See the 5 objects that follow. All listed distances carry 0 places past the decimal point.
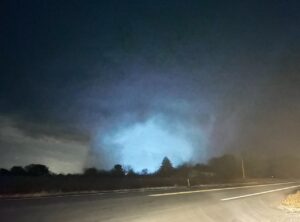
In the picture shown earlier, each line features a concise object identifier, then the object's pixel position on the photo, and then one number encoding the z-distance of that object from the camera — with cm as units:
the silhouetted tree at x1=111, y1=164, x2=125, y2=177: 4695
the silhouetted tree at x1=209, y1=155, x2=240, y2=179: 6065
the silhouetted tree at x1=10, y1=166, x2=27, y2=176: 4697
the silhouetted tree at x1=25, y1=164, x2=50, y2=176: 4778
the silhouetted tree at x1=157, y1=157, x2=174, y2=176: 5505
